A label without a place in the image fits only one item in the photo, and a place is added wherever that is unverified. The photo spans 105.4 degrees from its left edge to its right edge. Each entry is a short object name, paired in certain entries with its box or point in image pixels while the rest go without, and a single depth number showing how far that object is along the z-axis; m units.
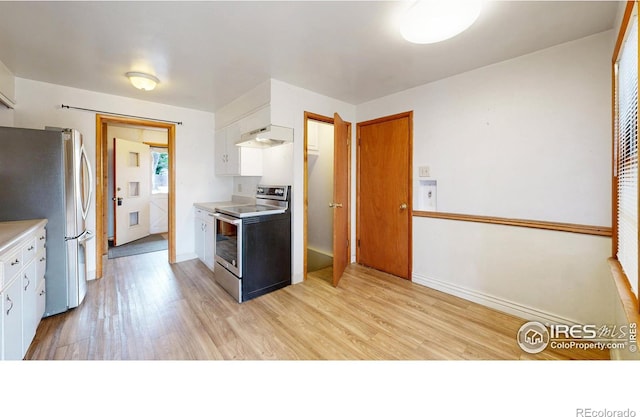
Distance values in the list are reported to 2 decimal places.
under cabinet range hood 2.60
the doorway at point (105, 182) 3.03
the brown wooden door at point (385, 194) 2.94
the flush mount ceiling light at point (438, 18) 1.31
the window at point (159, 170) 5.94
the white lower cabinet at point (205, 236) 3.18
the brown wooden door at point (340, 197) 2.82
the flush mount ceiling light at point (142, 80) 2.43
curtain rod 2.79
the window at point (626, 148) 1.21
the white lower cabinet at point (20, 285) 1.30
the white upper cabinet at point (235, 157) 3.31
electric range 2.46
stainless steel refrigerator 1.93
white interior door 4.54
